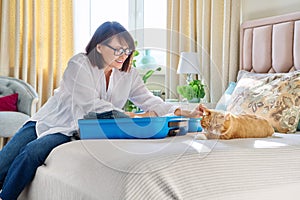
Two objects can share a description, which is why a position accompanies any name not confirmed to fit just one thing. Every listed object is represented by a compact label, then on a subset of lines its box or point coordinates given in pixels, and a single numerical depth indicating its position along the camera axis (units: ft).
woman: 6.37
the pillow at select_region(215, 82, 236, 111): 10.40
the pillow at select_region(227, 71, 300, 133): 8.20
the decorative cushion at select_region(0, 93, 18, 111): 12.69
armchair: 11.87
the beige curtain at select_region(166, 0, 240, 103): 13.06
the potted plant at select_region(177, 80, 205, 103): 11.52
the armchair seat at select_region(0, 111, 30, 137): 11.79
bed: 4.44
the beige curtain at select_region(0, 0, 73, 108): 14.05
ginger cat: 6.32
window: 15.28
